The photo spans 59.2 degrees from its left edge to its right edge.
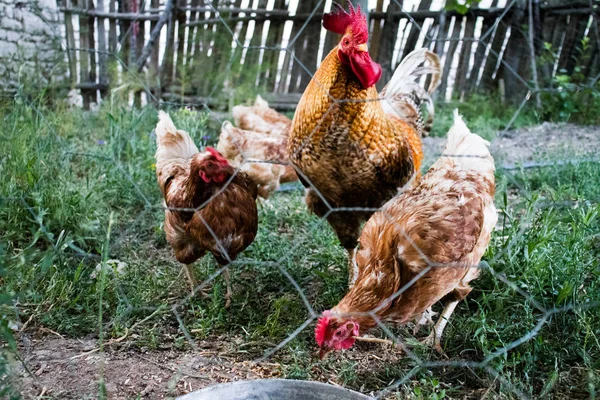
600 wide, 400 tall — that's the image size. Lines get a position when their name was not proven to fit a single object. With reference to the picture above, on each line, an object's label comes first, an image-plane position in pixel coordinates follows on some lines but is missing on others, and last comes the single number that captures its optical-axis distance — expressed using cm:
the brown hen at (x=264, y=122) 371
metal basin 138
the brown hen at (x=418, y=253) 160
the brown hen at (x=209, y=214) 214
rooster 192
